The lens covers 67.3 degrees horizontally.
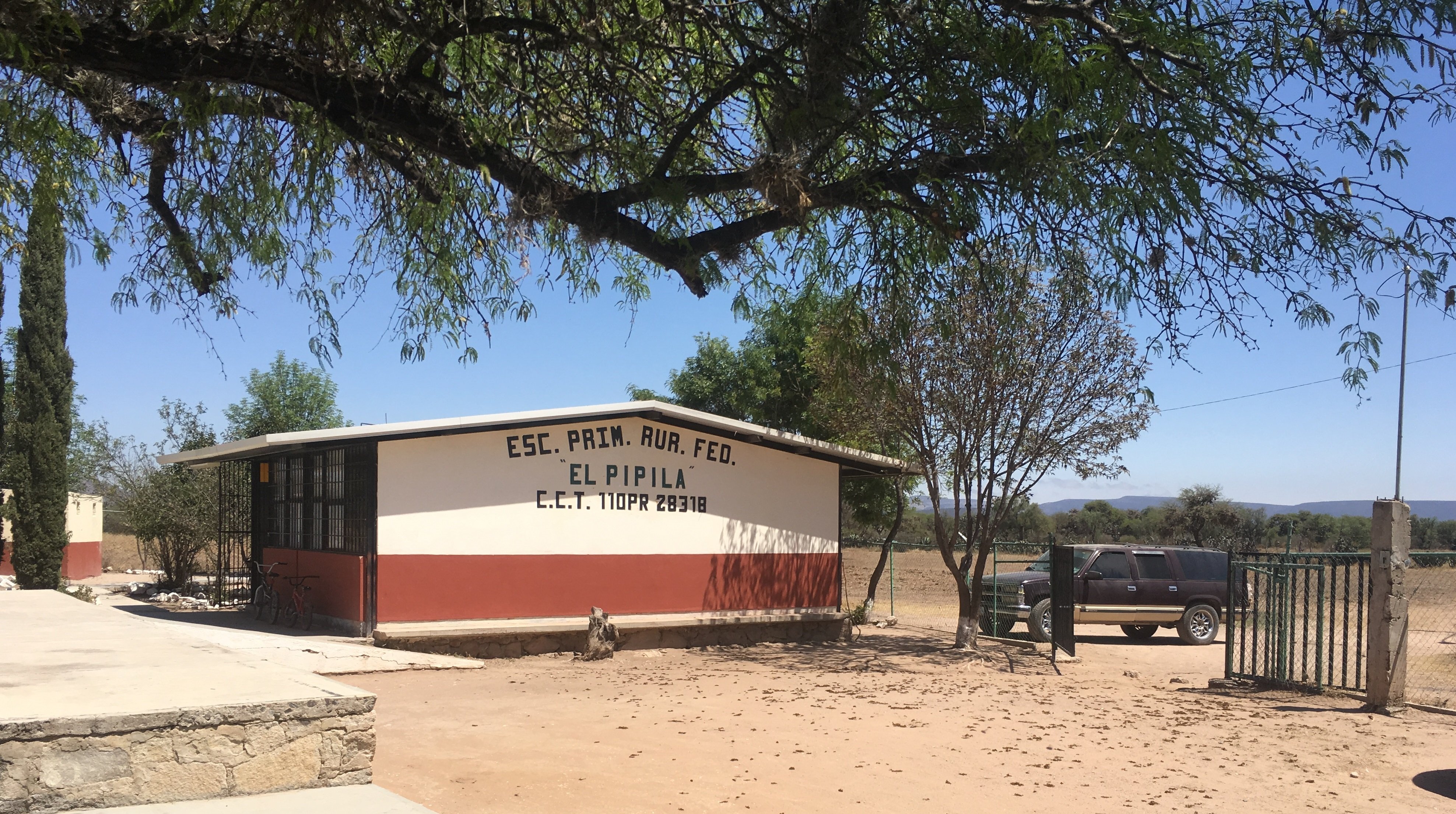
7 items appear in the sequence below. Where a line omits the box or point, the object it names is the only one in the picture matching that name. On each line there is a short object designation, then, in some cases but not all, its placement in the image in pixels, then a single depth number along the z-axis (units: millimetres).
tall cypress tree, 24688
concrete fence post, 12516
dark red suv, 21609
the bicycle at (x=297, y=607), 17359
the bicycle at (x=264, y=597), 18359
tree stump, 16938
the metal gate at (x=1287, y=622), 13523
